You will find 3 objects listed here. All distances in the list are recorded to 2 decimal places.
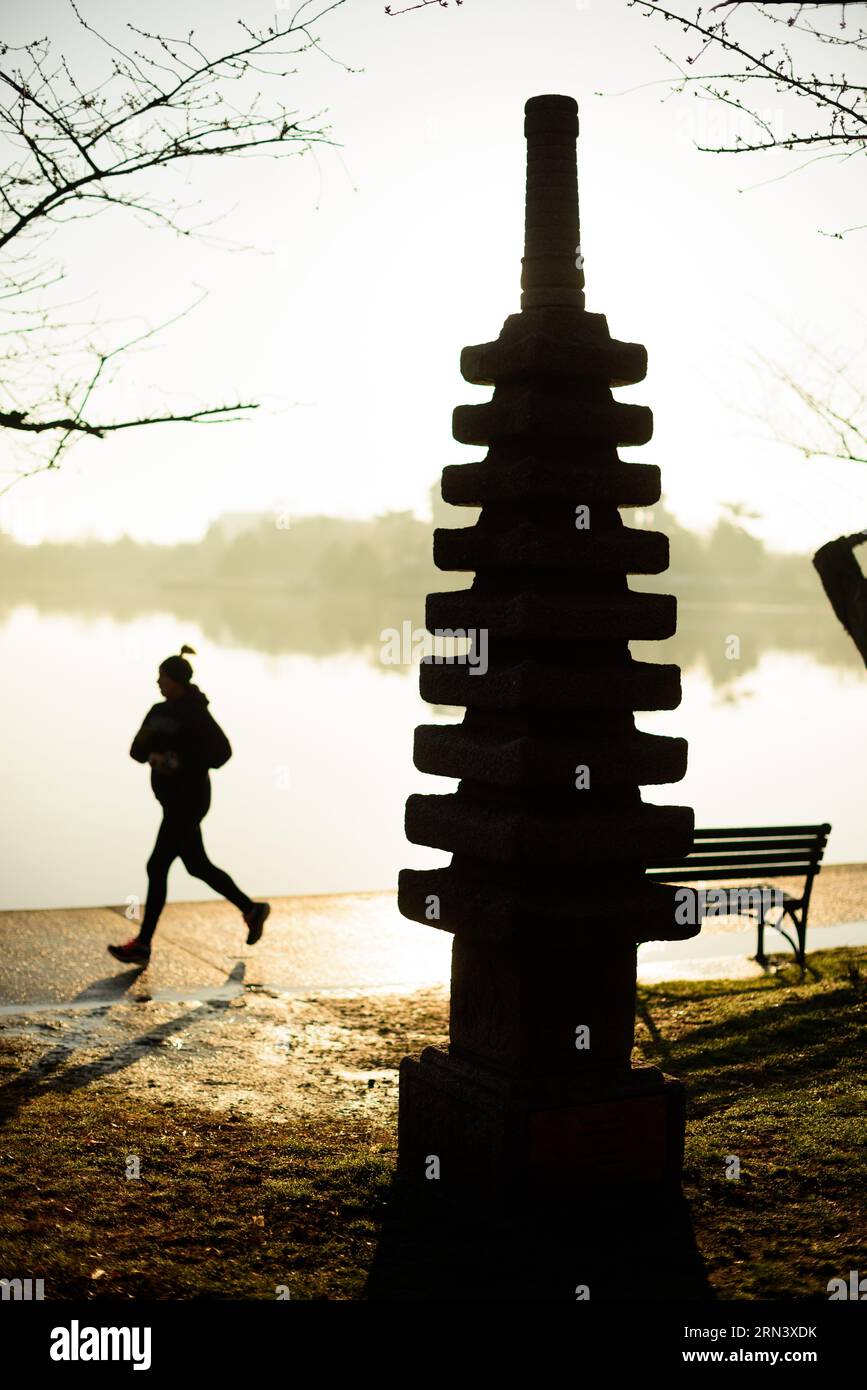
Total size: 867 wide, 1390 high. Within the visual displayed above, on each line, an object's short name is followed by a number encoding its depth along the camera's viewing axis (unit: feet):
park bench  34.50
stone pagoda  19.79
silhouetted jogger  33.73
